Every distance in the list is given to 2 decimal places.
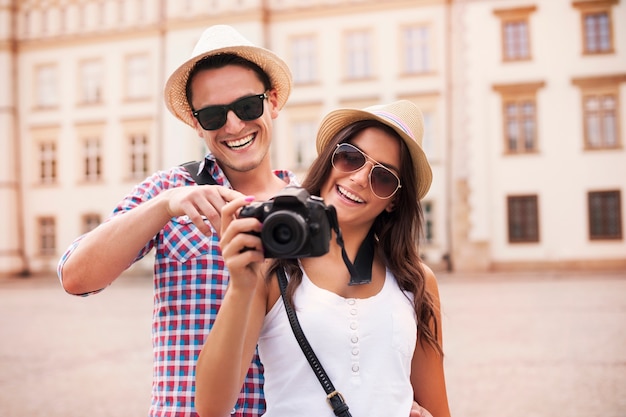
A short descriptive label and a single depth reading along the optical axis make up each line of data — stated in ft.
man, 5.95
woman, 5.33
